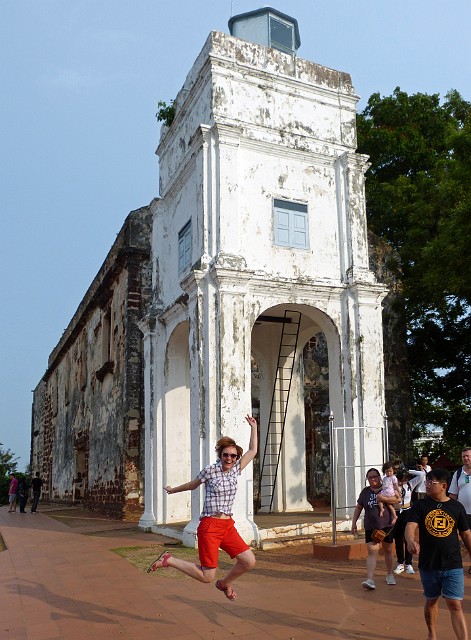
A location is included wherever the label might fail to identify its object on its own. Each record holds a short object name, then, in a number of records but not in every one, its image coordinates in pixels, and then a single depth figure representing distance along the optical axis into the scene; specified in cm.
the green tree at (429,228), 1255
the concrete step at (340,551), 867
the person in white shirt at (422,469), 1048
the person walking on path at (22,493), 2170
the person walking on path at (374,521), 689
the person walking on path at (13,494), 2208
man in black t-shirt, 449
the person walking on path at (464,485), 721
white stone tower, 1005
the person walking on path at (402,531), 752
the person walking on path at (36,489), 2161
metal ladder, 1322
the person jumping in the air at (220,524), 540
